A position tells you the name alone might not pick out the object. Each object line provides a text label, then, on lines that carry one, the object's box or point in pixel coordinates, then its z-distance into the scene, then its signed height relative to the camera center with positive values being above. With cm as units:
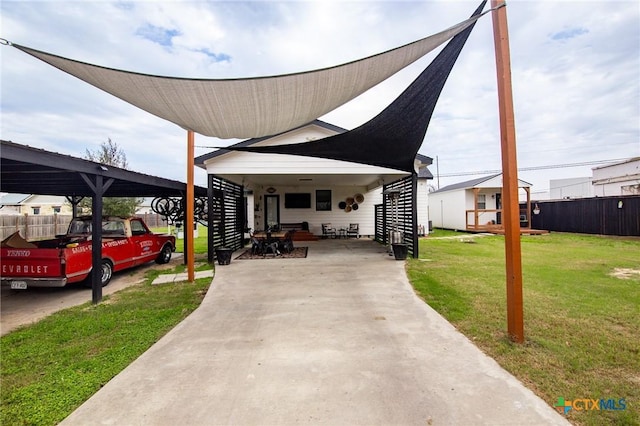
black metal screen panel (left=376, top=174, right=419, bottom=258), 844 +25
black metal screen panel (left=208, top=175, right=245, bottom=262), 852 +25
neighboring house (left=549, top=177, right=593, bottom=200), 3403 +354
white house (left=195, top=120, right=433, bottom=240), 1124 +108
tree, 1214 +108
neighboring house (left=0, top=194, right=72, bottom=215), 2780 +193
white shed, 1621 +76
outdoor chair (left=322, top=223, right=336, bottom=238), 1425 -51
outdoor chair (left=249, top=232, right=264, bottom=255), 927 -74
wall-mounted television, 1432 +97
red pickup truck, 496 -56
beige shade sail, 302 +151
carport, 346 +87
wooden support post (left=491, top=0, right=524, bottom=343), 297 +53
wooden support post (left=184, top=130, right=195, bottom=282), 602 +55
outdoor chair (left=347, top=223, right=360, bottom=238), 1430 -53
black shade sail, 366 +147
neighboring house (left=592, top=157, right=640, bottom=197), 1616 +220
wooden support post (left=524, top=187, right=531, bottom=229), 1581 +45
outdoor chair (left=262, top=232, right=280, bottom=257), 923 -78
